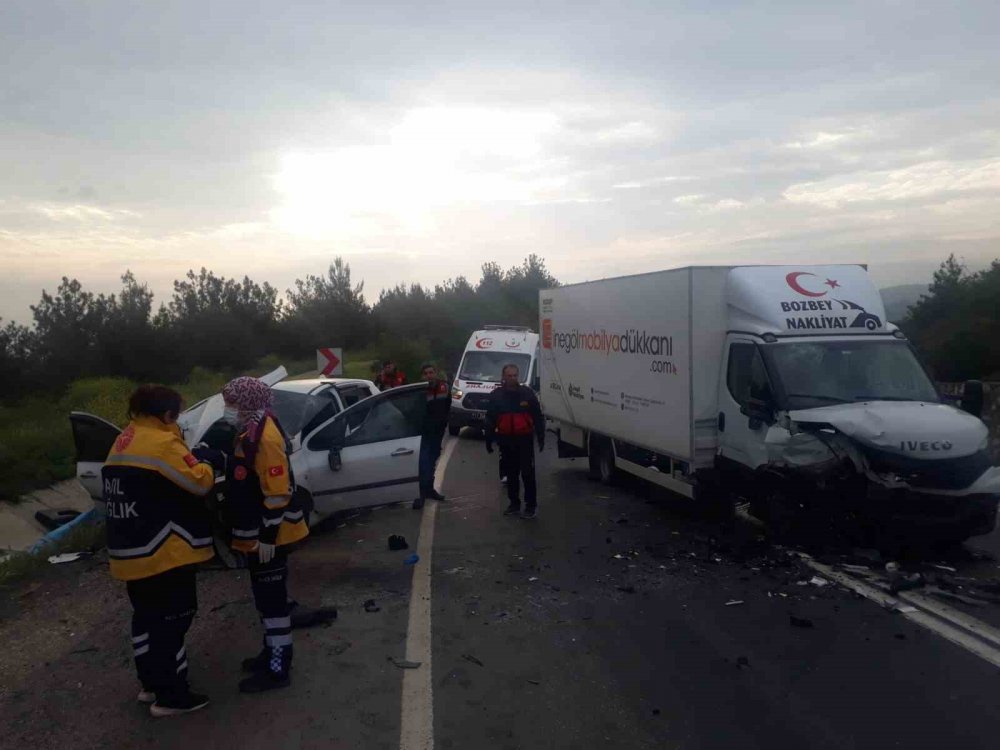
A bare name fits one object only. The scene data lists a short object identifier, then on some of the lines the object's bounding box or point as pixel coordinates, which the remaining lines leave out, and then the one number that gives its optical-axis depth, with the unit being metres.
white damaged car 8.92
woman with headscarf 5.11
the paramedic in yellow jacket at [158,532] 4.73
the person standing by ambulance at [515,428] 10.45
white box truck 7.36
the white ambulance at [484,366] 19.72
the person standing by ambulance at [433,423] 10.99
